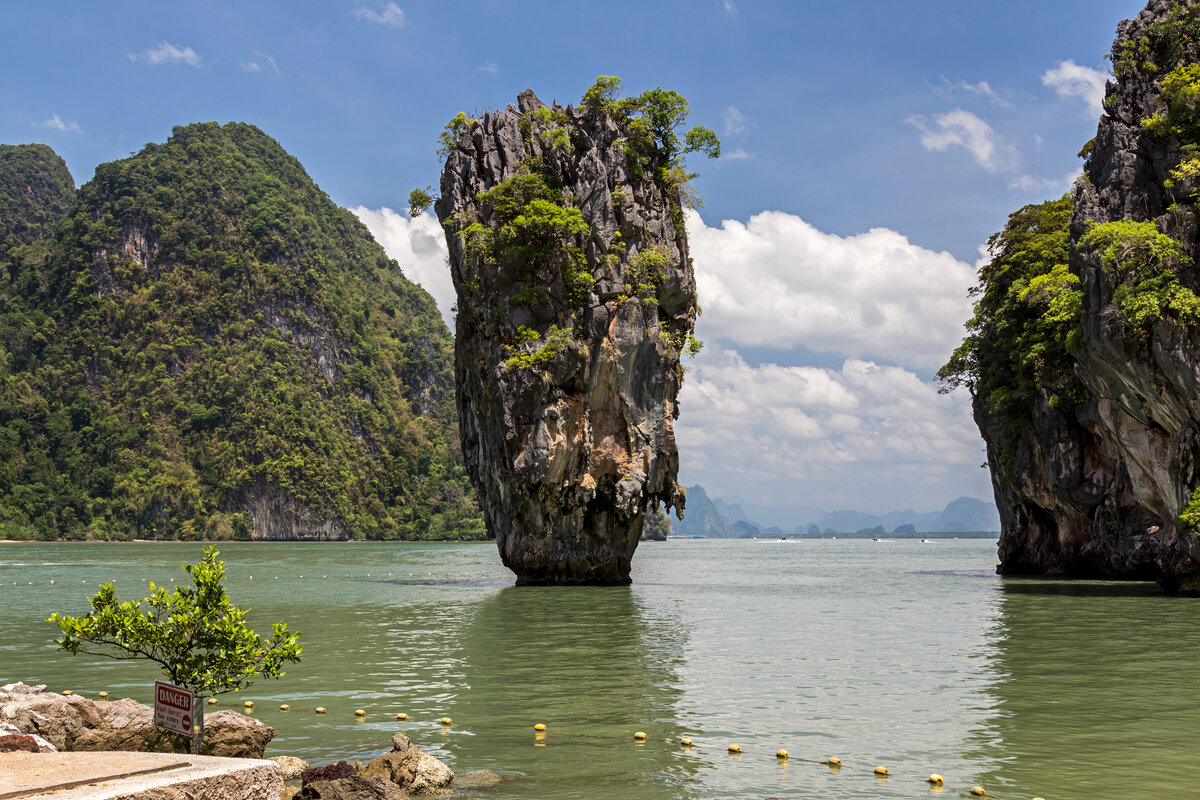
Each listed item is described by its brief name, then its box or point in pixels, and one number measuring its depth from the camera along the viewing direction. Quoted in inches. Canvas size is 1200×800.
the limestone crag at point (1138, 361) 1162.0
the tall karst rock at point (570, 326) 1478.8
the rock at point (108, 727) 411.8
